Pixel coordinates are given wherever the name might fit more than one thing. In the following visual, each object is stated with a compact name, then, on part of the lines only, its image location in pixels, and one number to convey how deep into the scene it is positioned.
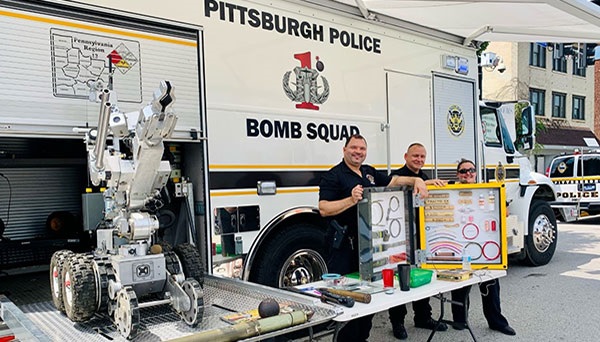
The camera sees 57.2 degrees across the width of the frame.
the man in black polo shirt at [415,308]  5.03
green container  3.73
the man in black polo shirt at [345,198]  4.23
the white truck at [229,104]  3.74
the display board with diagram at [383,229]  3.86
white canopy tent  5.69
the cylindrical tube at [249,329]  2.54
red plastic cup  3.67
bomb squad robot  2.88
